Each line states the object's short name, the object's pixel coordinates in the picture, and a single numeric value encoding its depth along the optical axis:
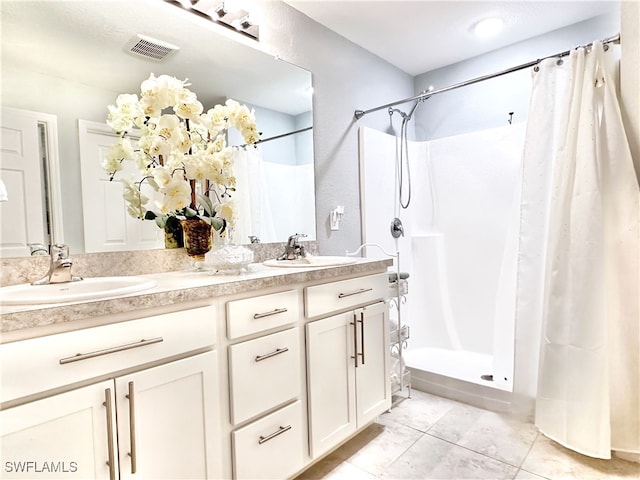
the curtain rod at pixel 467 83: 1.64
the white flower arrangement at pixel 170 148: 1.32
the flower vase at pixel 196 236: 1.42
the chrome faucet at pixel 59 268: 1.12
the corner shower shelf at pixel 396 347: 2.11
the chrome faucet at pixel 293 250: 1.85
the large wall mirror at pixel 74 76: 1.16
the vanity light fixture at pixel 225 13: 1.61
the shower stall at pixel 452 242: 2.33
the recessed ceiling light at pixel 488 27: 2.19
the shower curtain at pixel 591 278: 1.55
